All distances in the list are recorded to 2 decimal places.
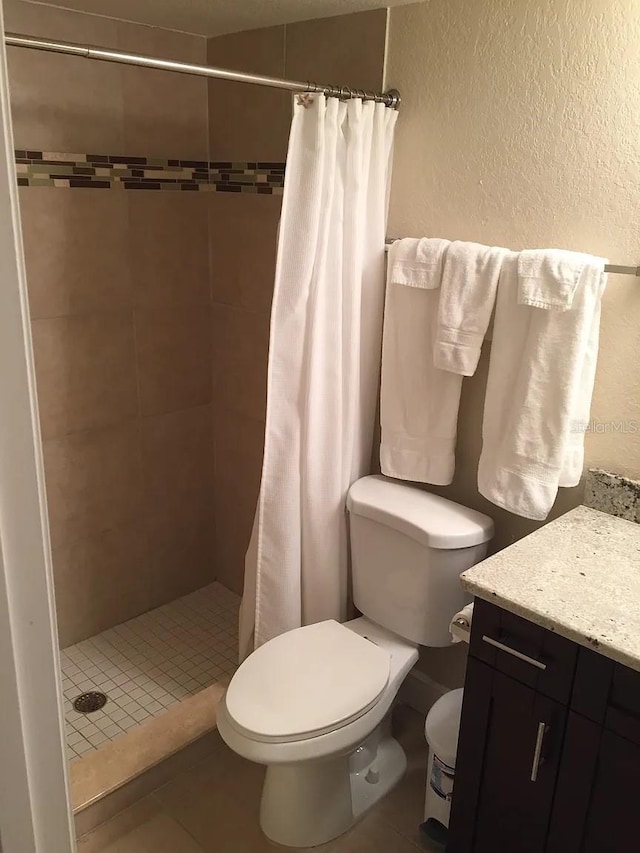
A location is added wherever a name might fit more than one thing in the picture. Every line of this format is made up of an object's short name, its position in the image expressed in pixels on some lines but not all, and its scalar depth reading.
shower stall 2.06
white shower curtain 1.79
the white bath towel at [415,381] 1.86
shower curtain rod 1.35
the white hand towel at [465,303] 1.74
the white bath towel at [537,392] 1.62
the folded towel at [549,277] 1.59
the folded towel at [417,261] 1.82
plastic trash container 1.74
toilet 1.64
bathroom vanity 1.28
